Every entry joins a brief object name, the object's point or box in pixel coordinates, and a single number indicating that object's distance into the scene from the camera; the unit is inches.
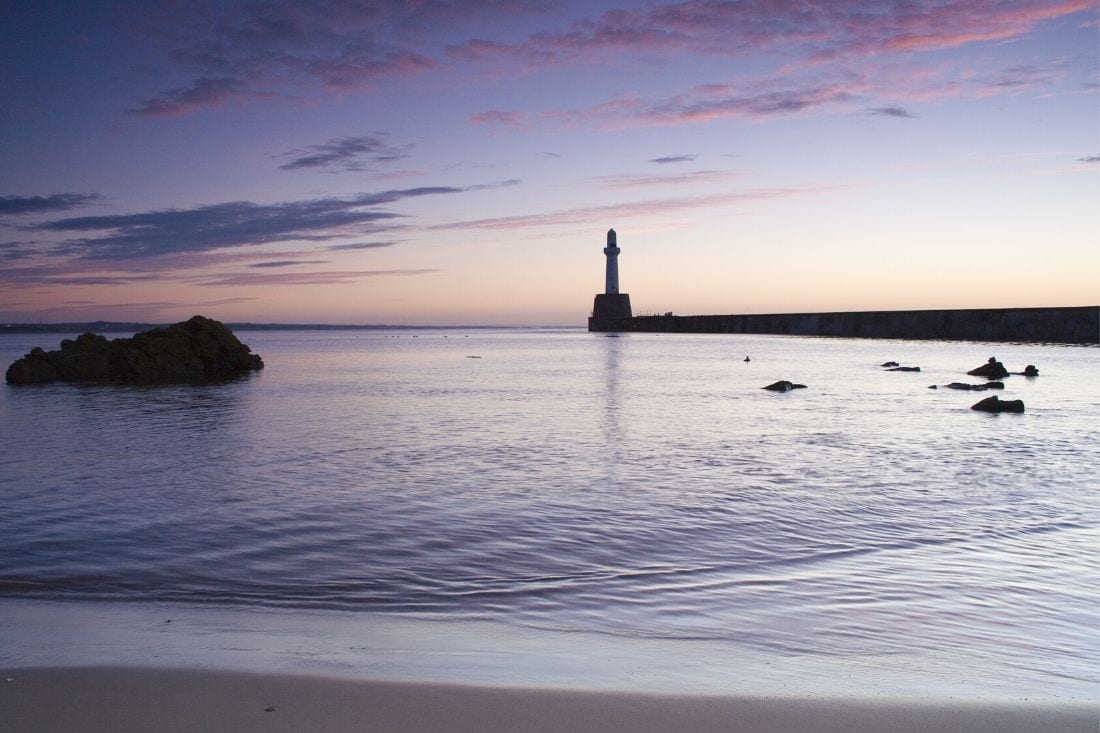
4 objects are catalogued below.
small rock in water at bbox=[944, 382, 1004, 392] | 917.8
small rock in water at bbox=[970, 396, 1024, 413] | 677.3
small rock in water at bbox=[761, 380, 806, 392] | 944.3
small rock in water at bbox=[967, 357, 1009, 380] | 1102.4
